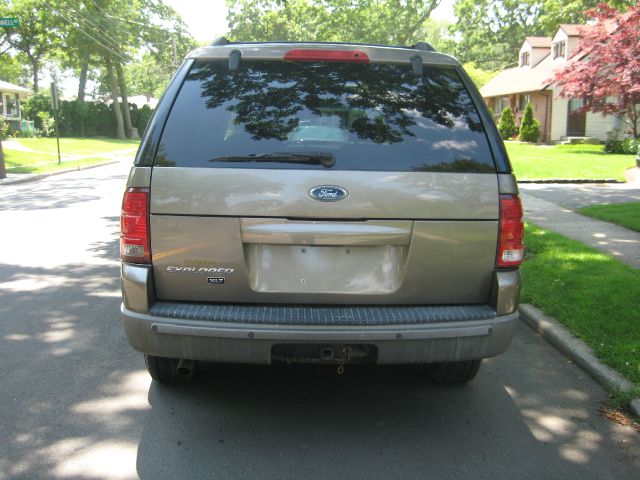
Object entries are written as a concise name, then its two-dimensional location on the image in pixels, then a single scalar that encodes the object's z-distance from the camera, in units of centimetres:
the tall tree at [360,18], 4756
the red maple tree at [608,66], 2050
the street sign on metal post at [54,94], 2320
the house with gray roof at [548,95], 3356
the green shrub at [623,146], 2429
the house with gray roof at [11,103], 4299
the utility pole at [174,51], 5122
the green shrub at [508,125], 3519
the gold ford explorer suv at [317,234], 318
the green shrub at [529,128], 3306
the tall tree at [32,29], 4047
